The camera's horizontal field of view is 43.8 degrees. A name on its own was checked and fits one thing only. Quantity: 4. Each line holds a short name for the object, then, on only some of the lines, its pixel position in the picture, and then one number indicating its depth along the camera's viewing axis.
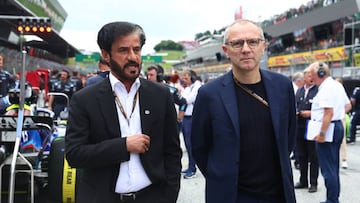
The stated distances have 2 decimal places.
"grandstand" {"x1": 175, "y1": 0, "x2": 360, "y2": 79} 29.40
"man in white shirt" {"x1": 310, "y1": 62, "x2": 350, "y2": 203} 5.48
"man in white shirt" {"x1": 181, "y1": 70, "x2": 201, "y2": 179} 7.86
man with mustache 2.46
